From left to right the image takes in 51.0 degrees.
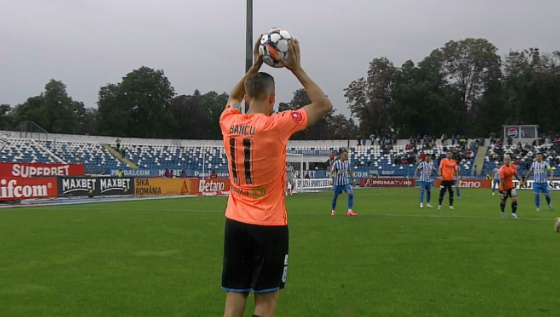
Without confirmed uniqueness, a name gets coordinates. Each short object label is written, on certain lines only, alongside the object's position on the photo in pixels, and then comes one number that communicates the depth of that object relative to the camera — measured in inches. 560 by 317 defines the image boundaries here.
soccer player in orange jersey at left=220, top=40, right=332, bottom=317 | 157.9
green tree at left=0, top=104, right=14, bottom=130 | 3453.7
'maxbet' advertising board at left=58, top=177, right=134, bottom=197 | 1174.3
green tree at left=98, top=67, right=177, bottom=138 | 3730.3
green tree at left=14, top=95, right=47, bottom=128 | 3521.2
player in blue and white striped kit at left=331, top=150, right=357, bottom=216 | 759.9
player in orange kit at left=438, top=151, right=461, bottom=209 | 896.9
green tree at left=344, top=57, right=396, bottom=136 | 3599.9
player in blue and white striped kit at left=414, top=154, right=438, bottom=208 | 944.3
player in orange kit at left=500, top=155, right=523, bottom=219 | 690.2
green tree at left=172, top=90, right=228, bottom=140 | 4060.0
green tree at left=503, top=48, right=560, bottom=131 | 3063.5
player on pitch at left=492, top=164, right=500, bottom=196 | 1422.2
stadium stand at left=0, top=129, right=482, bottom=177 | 2122.9
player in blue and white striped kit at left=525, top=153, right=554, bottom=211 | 836.3
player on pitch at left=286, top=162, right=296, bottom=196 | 1433.8
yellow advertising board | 1347.2
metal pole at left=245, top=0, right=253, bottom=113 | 276.7
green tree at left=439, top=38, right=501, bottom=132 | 3380.9
